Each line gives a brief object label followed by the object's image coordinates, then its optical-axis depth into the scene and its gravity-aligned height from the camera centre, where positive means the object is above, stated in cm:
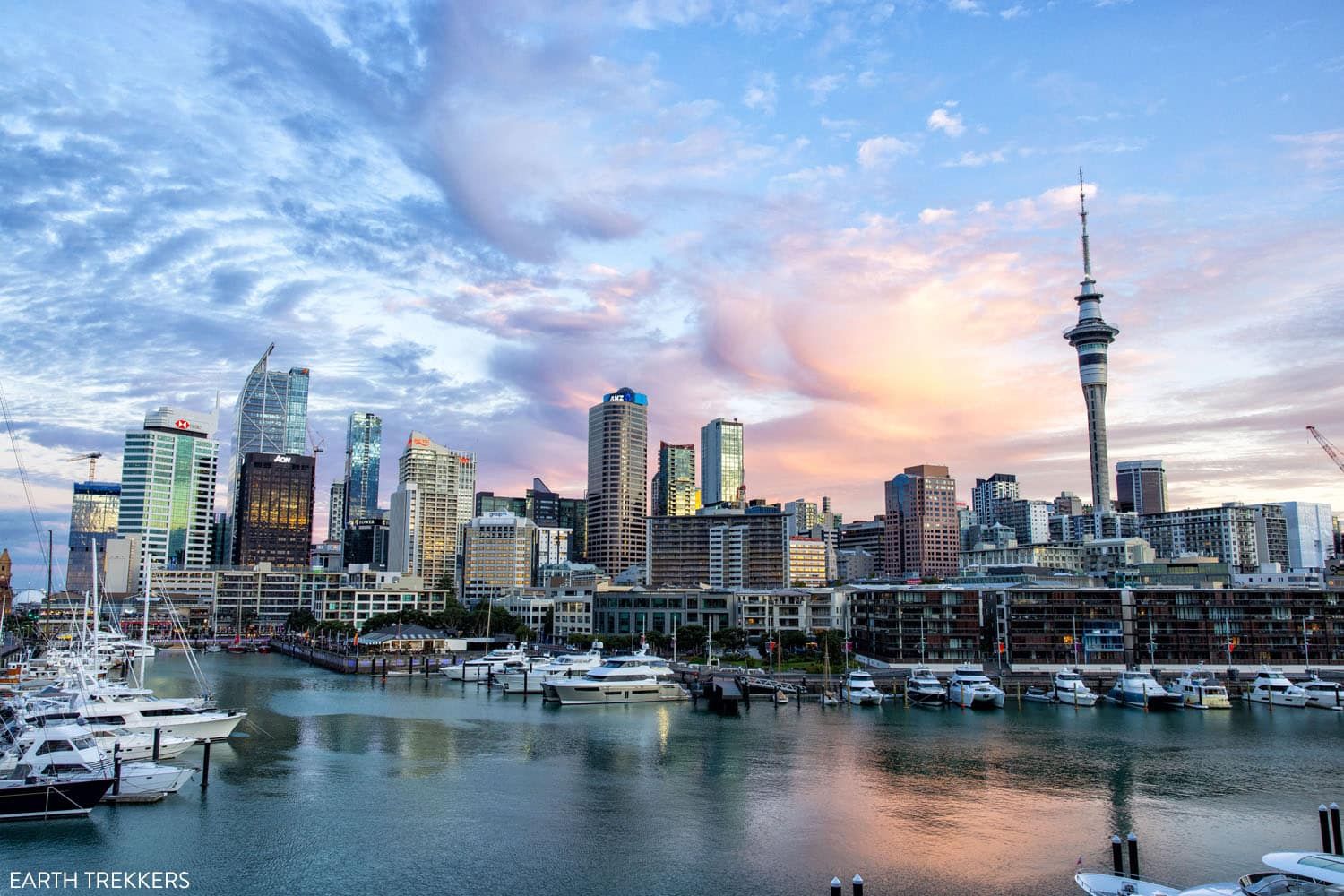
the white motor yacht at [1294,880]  2747 -867
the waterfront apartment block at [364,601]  19188 -495
